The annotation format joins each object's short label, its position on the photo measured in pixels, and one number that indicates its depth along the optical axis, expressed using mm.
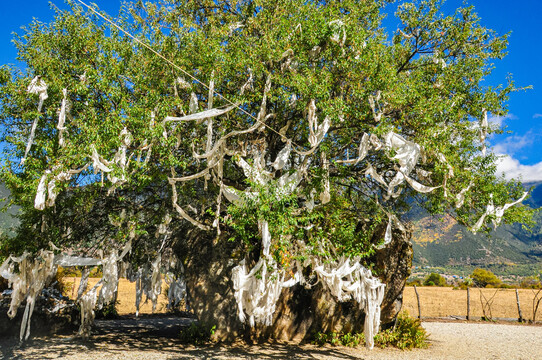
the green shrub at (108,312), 12594
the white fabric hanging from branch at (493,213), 6336
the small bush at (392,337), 7996
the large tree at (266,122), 5789
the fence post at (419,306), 14602
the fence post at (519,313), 13736
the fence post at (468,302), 14496
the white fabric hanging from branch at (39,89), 5715
